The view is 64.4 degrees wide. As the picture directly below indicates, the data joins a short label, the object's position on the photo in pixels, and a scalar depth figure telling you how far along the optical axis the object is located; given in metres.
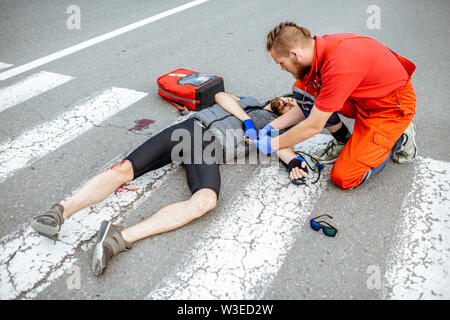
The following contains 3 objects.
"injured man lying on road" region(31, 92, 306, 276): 2.62
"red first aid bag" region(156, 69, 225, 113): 4.34
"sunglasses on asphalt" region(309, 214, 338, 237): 2.78
